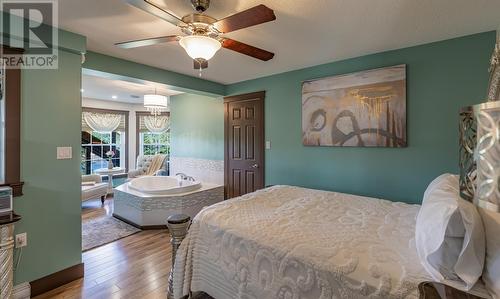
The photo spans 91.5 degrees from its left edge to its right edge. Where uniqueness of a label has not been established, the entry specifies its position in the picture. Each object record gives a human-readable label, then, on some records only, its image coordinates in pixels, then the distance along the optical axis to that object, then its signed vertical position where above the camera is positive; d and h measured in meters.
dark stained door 4.11 +0.10
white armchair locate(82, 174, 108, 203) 4.47 -0.73
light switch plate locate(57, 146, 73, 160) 2.32 -0.03
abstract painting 2.80 +0.51
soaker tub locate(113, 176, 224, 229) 3.69 -0.84
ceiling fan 1.51 +0.85
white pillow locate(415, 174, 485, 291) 1.00 -0.42
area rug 3.20 -1.20
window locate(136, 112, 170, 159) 6.88 +0.46
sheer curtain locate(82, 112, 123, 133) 6.03 +0.73
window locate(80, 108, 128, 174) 6.11 +0.17
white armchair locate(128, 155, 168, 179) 6.03 -0.40
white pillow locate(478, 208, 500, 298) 0.96 -0.43
